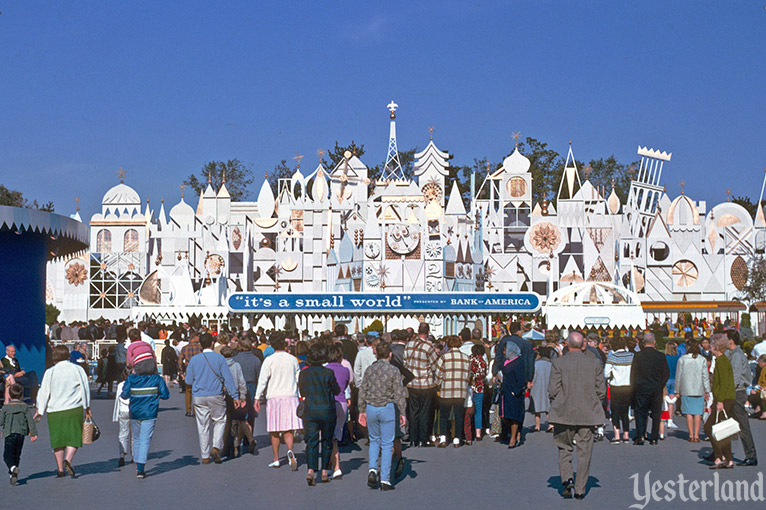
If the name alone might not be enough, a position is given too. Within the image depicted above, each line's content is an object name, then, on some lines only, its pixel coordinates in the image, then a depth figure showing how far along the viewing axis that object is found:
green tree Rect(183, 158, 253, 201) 101.38
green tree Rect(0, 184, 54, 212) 79.69
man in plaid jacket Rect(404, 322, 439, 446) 13.09
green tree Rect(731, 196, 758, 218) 97.56
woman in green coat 11.33
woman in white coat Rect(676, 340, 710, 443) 14.07
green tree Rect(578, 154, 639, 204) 98.62
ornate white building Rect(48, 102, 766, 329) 62.69
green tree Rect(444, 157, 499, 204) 95.31
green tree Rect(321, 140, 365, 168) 99.12
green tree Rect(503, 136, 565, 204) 91.25
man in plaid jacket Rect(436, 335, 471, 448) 13.57
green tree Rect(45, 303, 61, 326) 65.69
